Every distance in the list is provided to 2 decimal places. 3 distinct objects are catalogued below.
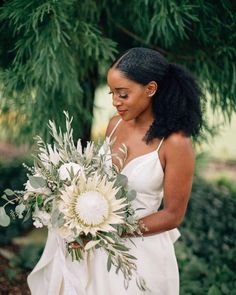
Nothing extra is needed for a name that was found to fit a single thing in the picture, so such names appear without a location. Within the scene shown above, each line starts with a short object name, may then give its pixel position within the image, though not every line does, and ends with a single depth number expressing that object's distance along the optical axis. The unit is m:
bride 2.32
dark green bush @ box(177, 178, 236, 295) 4.21
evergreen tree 3.66
